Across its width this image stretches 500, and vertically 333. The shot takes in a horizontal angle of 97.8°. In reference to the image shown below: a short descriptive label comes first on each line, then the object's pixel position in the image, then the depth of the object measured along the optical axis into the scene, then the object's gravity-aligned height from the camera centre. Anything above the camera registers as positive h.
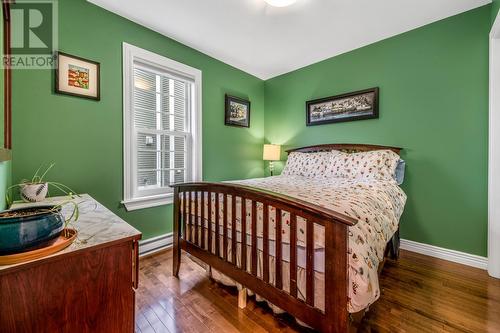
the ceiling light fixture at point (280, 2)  1.89 +1.42
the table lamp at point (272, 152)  3.55 +0.21
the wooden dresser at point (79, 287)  0.65 -0.41
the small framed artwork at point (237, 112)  3.27 +0.84
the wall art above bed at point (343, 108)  2.73 +0.78
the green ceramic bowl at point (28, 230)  0.63 -0.20
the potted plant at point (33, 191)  1.48 -0.18
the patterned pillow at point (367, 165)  2.29 +0.00
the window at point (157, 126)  2.28 +0.47
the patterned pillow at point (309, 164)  2.71 +0.01
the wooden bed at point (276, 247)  0.97 -0.51
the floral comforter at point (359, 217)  0.97 -0.32
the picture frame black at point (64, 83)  1.84 +0.77
